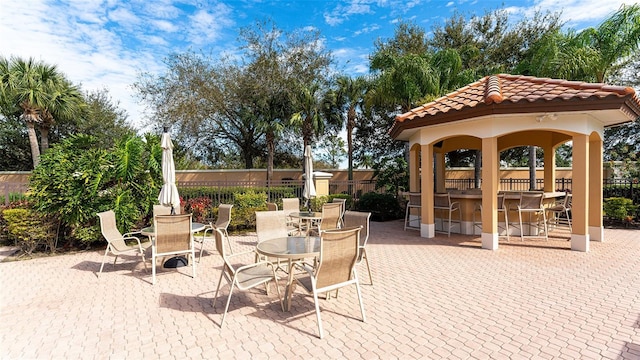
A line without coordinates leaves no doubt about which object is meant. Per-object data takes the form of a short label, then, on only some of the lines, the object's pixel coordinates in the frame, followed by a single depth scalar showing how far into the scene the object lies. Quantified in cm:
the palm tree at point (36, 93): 1622
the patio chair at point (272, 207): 811
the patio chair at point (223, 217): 773
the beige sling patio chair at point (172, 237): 552
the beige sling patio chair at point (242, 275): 389
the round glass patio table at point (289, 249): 404
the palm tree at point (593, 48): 1084
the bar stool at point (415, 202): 958
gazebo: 672
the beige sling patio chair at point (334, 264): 364
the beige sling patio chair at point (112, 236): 594
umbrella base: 636
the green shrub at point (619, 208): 1017
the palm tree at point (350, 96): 1830
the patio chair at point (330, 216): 710
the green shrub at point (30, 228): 741
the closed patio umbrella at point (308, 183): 877
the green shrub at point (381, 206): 1284
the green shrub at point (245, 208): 1048
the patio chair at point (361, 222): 519
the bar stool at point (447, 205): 903
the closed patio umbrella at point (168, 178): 691
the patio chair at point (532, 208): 807
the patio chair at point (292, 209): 860
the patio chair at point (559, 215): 862
